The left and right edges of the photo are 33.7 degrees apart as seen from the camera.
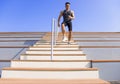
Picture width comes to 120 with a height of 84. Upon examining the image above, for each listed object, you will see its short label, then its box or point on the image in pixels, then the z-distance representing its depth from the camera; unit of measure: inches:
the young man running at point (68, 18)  188.5
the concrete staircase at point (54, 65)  111.8
